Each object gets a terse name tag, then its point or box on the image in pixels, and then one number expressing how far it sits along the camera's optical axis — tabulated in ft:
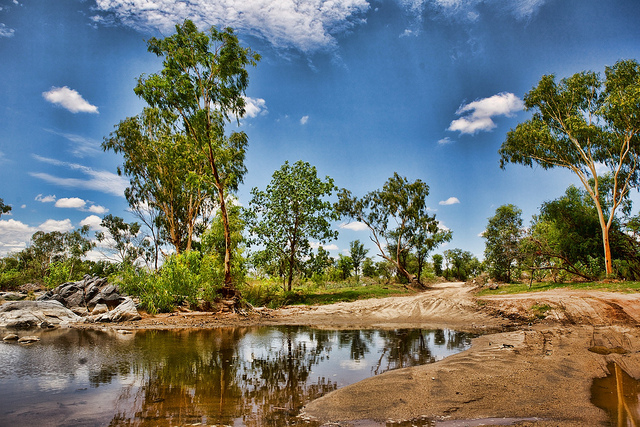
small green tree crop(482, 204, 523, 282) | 79.41
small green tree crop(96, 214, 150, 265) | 149.59
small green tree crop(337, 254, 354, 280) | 173.31
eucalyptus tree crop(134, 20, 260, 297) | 54.85
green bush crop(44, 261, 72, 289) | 74.95
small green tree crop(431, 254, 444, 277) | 224.94
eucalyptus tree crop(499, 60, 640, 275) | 68.64
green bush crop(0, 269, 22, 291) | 108.47
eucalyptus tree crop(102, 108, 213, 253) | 86.84
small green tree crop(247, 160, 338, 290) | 81.92
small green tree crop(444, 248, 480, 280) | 208.25
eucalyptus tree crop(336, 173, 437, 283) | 119.34
